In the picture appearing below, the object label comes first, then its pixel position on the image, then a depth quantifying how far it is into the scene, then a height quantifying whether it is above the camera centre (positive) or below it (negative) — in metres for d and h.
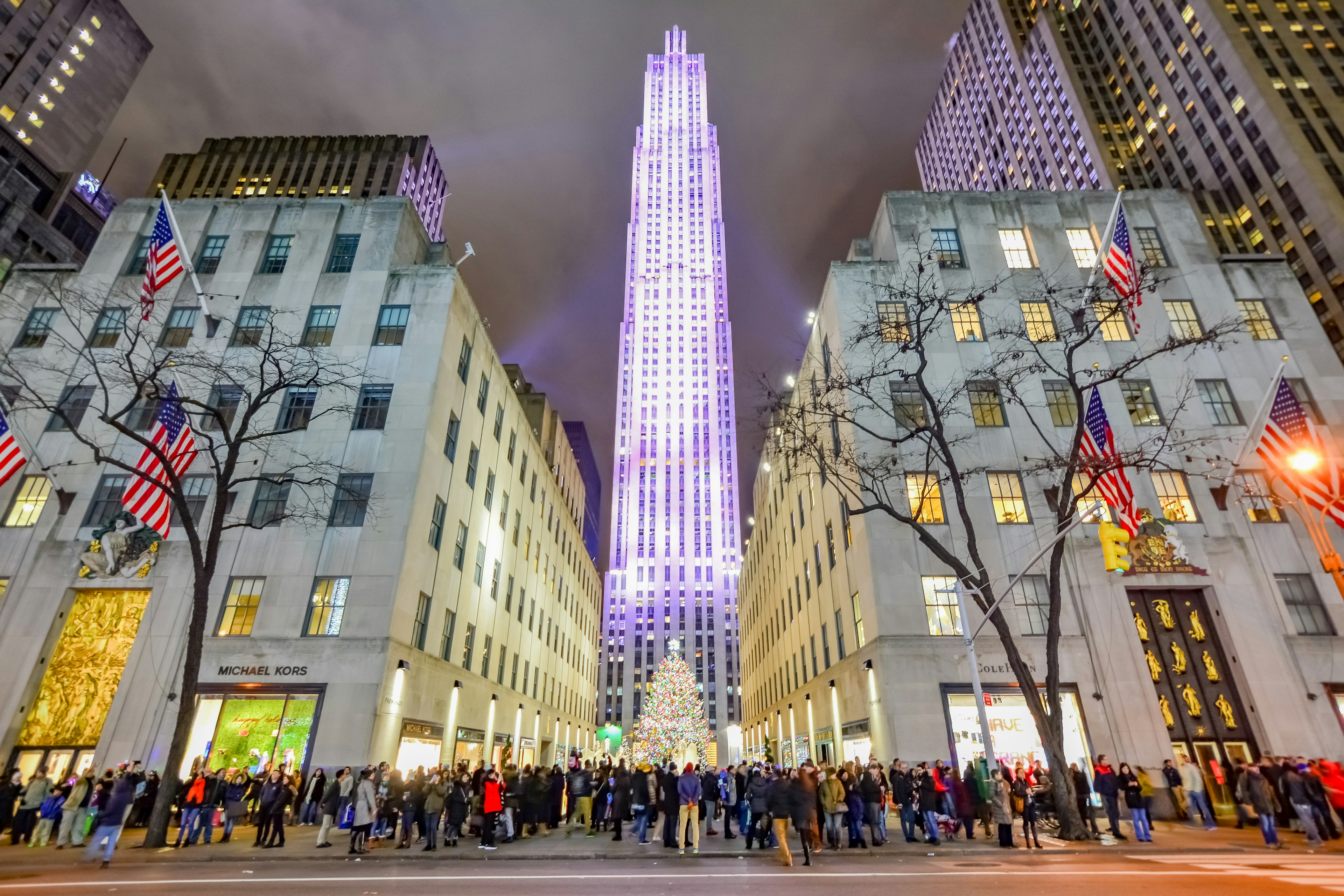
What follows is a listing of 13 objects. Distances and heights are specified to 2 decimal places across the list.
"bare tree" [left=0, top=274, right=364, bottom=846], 26.61 +15.67
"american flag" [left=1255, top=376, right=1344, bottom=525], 22.94 +10.25
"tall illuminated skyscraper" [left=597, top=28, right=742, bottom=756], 144.00 +63.54
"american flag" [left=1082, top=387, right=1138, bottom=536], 21.23 +9.37
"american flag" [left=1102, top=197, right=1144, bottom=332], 22.84 +16.50
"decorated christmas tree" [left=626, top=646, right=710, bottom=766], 80.81 +4.39
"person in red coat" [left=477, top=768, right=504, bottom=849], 16.88 -1.29
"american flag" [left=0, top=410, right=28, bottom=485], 21.34 +9.40
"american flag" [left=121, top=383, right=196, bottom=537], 21.89 +9.41
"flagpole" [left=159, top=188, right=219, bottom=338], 23.92 +19.04
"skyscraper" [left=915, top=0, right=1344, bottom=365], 69.38 +82.80
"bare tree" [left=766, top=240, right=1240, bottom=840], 26.36 +15.86
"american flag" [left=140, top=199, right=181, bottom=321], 23.89 +17.19
